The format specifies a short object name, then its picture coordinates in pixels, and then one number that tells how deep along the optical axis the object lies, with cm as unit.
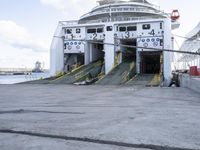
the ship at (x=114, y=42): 1982
